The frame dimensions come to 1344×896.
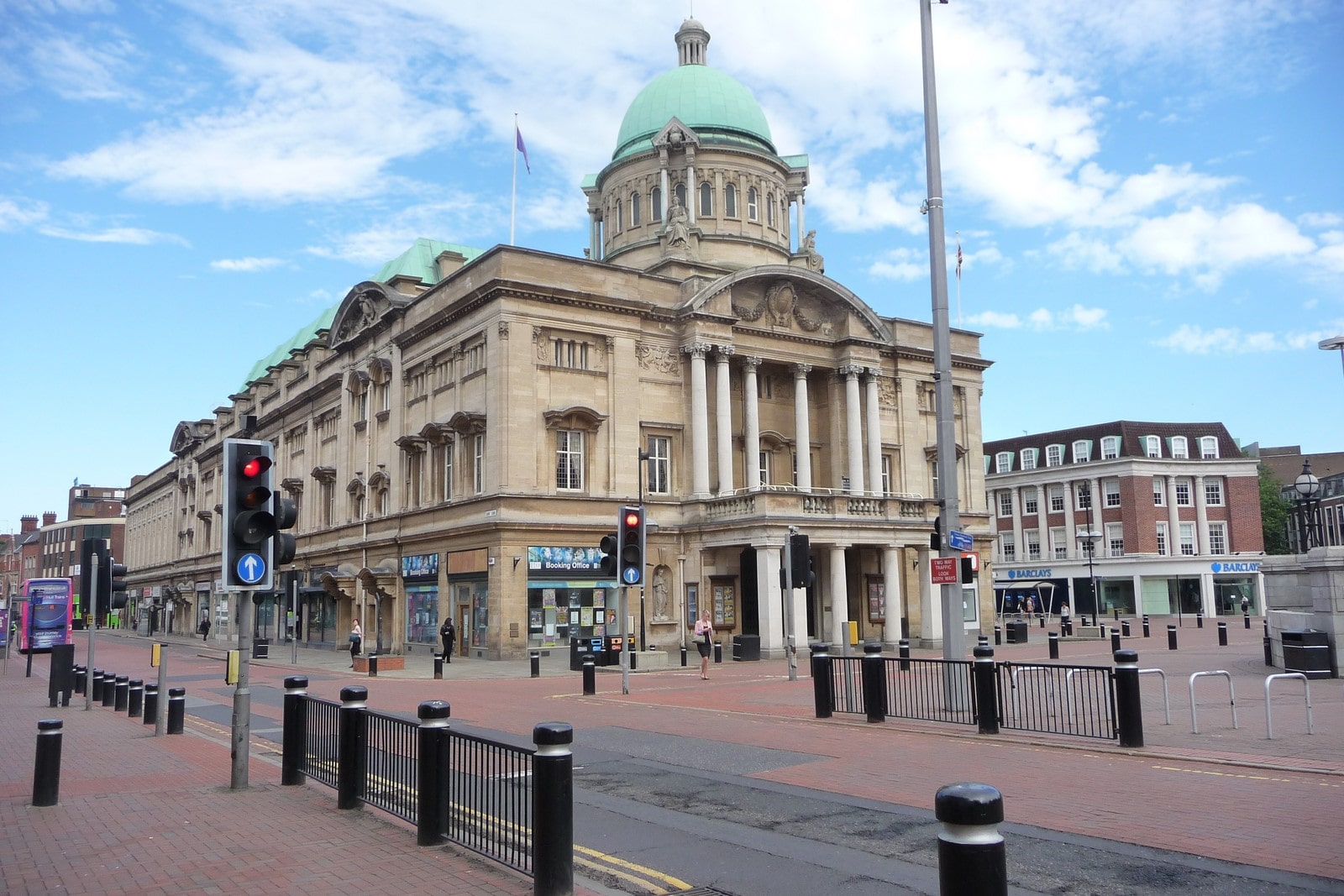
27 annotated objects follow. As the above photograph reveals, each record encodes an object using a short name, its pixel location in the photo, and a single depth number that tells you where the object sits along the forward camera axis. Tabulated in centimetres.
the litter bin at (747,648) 3734
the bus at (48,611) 3891
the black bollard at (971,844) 417
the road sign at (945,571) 1753
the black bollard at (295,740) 1173
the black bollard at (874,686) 1672
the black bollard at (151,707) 1875
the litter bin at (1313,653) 2138
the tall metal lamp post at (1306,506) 2394
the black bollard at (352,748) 1018
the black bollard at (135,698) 2023
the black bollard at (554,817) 701
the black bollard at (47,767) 1077
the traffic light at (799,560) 2538
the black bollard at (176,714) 1734
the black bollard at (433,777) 861
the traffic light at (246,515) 1137
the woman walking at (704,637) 2953
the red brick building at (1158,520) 7731
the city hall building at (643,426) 4031
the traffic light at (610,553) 2404
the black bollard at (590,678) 2461
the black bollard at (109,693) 2322
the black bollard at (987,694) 1505
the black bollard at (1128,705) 1330
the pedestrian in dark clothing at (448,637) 3641
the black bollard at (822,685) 1762
